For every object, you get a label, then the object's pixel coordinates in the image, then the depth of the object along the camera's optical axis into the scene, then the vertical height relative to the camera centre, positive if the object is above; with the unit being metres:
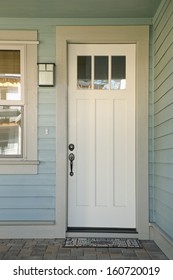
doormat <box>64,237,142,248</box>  4.63 -0.93
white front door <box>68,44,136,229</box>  5.07 +0.34
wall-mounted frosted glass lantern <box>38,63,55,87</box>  4.94 +0.97
